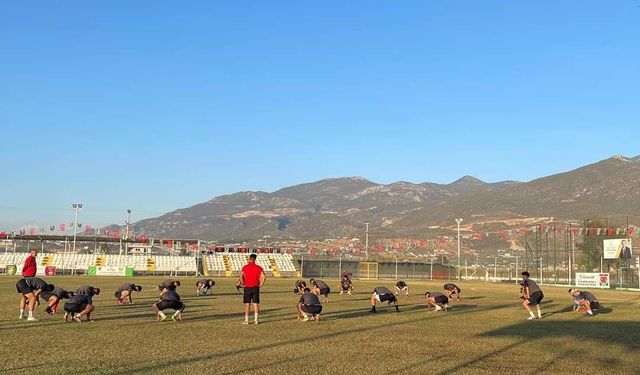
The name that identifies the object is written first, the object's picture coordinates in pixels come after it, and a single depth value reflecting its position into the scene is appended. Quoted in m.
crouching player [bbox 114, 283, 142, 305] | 26.27
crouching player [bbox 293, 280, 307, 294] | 32.28
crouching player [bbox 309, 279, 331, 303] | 31.16
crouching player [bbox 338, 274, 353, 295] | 38.47
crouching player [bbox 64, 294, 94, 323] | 18.44
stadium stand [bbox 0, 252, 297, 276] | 80.82
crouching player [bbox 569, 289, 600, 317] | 24.97
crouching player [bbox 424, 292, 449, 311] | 25.27
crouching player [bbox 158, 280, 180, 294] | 20.57
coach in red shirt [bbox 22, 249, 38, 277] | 19.69
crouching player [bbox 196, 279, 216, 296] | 35.25
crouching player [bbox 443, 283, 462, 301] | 30.43
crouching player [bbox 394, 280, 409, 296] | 36.59
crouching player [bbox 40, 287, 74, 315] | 20.67
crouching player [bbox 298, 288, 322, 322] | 19.59
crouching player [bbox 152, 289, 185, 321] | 19.14
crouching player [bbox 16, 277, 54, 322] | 18.56
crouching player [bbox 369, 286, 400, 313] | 24.28
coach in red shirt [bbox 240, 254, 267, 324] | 18.55
